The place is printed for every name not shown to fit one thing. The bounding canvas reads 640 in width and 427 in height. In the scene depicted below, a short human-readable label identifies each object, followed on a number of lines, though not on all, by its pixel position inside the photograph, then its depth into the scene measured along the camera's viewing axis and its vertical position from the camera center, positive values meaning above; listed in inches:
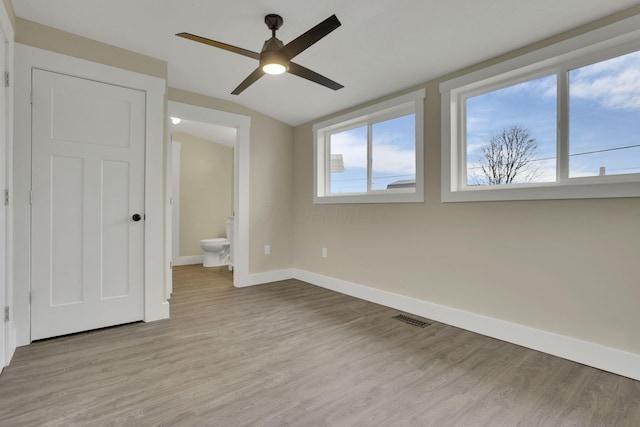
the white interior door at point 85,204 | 92.7 +3.5
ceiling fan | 67.5 +39.8
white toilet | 209.6 -24.8
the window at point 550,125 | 79.0 +27.5
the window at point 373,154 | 125.0 +28.9
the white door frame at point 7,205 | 76.4 +2.5
